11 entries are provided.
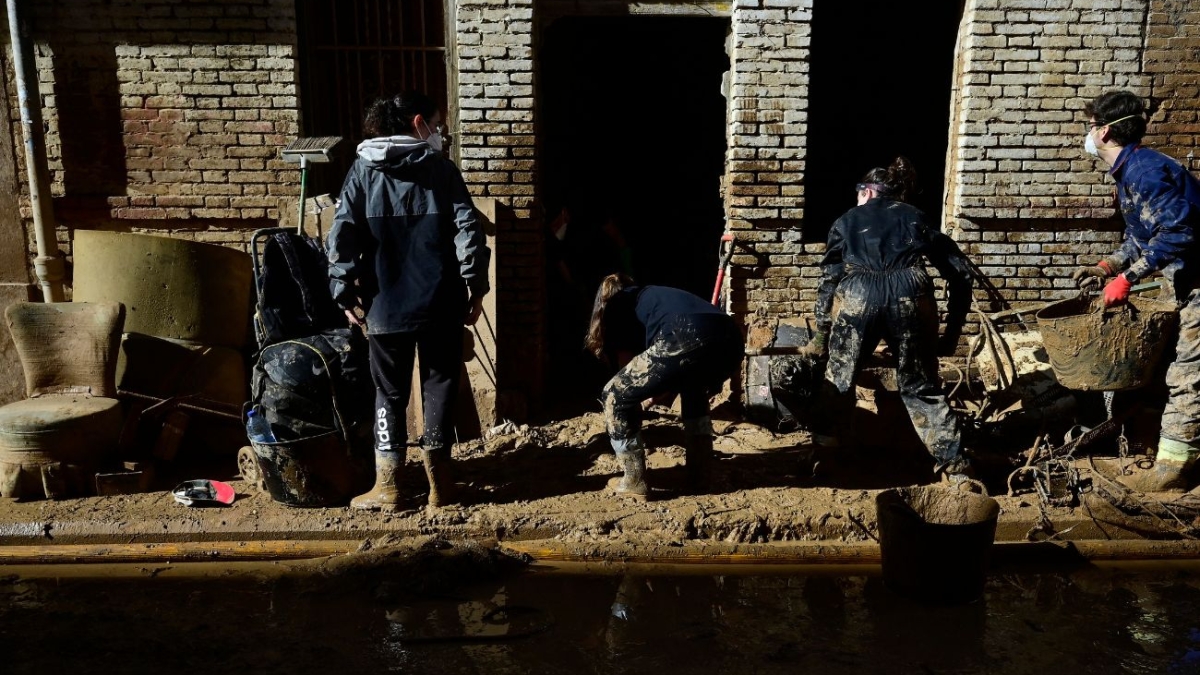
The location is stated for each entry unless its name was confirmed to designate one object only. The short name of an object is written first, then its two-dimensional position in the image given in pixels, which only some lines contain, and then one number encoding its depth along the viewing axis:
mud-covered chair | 5.23
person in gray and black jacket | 4.84
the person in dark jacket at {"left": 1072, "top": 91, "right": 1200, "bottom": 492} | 4.92
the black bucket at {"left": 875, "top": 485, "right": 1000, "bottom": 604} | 4.00
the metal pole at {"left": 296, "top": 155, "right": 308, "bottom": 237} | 5.64
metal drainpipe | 6.10
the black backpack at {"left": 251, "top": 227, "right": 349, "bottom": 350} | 5.12
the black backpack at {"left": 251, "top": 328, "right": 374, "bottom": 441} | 4.96
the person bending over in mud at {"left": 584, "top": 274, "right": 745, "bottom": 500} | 4.89
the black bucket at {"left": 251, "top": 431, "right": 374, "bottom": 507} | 5.02
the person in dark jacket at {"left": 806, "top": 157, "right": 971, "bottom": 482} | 5.07
